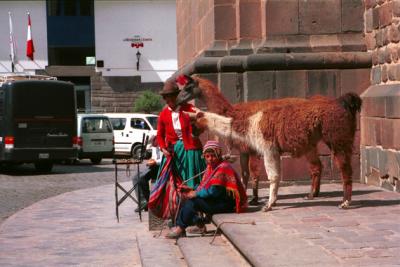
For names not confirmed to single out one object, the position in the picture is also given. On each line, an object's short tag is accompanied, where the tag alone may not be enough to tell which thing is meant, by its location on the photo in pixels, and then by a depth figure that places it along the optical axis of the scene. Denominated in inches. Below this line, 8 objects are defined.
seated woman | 323.0
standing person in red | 350.6
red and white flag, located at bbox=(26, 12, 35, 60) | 1680.6
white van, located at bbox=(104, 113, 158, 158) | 1127.0
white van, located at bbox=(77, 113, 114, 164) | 1059.9
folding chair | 408.1
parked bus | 850.8
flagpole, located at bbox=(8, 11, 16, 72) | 1724.9
